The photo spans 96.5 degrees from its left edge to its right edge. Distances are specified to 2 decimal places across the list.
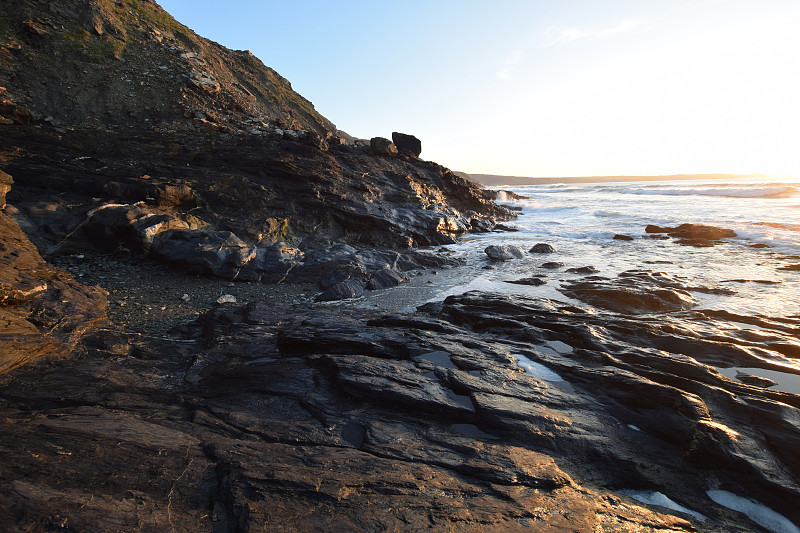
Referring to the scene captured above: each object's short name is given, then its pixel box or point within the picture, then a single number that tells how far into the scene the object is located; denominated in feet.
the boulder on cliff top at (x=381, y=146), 68.90
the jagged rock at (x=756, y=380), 15.15
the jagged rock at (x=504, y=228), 69.41
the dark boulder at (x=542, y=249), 47.70
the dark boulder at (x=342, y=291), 28.25
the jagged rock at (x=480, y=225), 66.95
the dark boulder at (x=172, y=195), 32.73
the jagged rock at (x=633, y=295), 25.26
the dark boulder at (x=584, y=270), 36.07
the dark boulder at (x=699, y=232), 53.06
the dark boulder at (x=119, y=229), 27.81
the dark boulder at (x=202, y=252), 27.78
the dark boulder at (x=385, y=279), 32.12
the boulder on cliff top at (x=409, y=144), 81.82
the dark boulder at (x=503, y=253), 42.86
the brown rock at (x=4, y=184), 22.18
